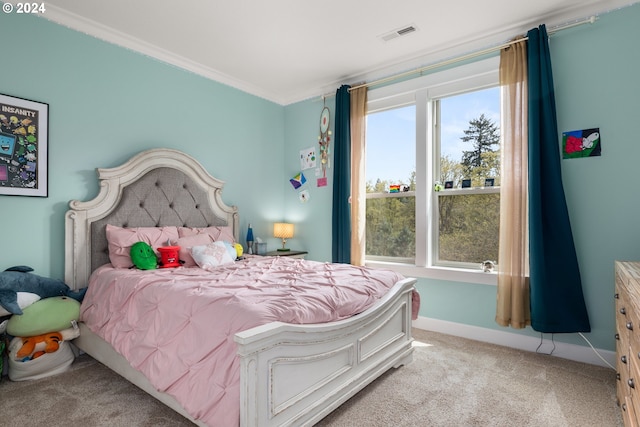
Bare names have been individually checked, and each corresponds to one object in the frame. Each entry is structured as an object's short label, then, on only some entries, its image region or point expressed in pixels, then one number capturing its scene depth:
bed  1.40
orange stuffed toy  2.18
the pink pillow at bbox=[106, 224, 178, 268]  2.64
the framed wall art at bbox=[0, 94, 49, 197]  2.38
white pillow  2.71
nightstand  3.92
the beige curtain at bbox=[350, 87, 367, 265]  3.69
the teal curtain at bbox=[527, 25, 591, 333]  2.54
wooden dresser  1.33
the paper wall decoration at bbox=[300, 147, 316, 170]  4.23
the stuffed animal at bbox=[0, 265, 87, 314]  2.10
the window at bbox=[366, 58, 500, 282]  3.13
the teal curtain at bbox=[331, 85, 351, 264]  3.79
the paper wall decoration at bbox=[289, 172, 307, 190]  4.34
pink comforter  1.45
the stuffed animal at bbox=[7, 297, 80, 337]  2.15
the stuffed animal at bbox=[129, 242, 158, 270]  2.57
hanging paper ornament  4.07
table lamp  4.18
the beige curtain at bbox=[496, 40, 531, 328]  2.73
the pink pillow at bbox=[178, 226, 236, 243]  3.15
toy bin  2.17
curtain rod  2.58
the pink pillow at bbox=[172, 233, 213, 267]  2.84
